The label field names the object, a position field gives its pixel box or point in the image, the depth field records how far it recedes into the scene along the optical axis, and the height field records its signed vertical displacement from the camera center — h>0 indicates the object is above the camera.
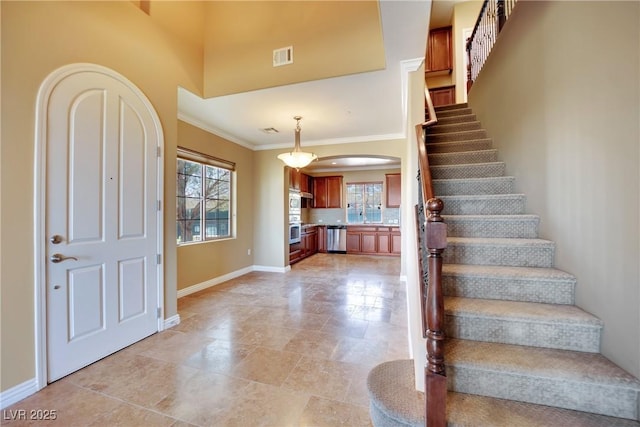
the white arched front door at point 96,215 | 1.95 +0.02
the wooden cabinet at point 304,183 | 7.58 +0.98
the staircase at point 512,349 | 1.23 -0.78
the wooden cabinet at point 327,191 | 8.46 +0.78
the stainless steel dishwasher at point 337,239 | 8.19 -0.76
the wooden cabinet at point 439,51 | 5.43 +3.45
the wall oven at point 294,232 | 6.24 -0.42
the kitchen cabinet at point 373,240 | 7.65 -0.77
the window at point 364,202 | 8.21 +0.40
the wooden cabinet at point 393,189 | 7.79 +0.77
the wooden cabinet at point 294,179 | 6.44 +0.95
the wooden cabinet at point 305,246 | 6.47 -0.85
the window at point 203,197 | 4.09 +0.34
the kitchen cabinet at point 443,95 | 5.27 +2.45
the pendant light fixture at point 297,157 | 4.04 +0.92
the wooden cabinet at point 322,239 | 8.40 -0.77
